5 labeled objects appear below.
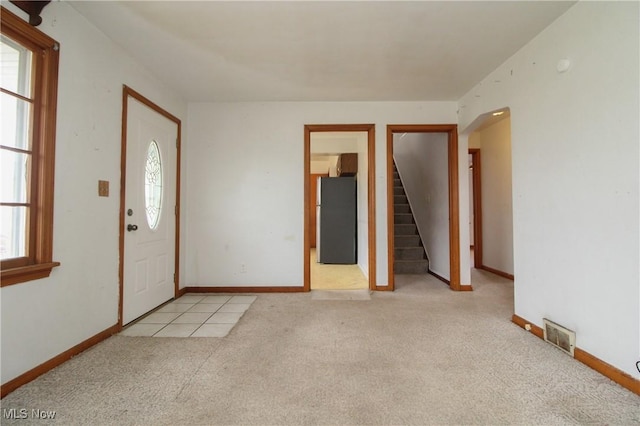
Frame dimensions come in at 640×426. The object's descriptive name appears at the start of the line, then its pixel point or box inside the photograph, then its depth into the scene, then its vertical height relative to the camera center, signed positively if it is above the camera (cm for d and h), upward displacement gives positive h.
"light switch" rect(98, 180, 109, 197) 201 +24
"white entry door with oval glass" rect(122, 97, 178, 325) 234 +9
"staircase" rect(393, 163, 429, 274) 435 -43
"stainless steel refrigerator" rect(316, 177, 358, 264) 524 +1
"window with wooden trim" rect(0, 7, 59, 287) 143 +42
